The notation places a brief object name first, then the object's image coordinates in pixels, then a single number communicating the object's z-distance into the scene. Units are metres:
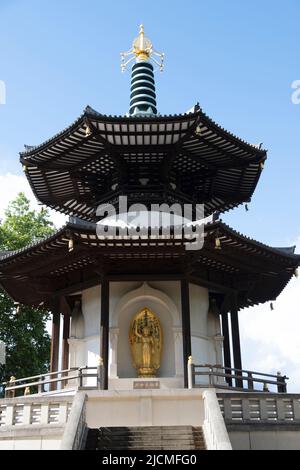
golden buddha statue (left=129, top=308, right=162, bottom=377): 16.17
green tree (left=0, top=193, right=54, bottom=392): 28.62
